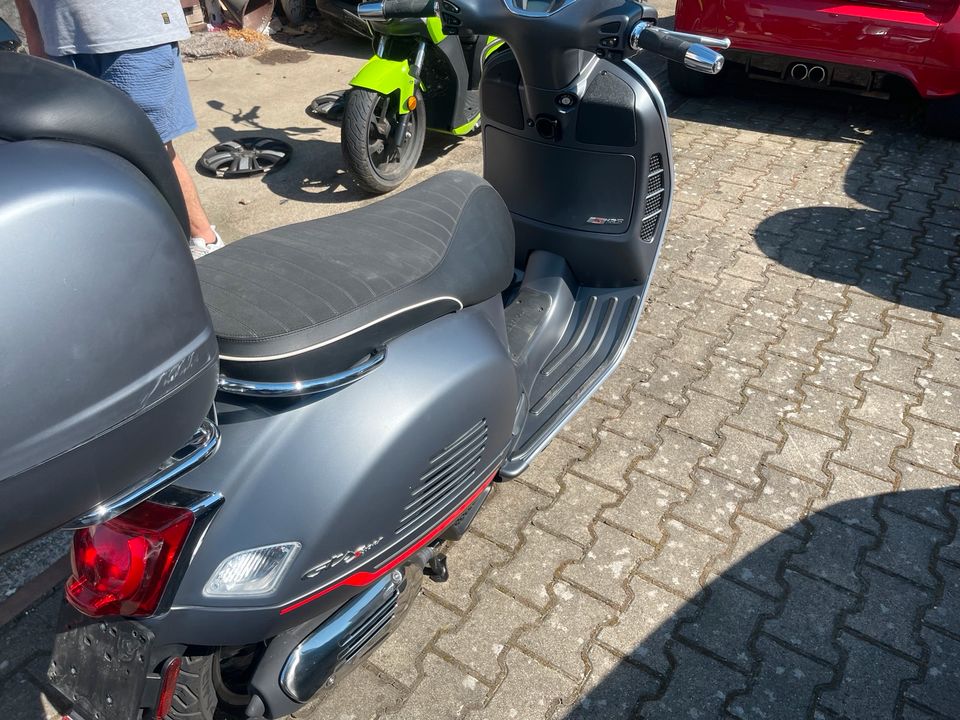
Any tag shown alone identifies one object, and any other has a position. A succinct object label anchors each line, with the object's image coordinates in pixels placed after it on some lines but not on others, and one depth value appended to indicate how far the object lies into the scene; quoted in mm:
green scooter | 4137
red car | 4406
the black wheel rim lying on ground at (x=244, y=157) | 4699
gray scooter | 1097
